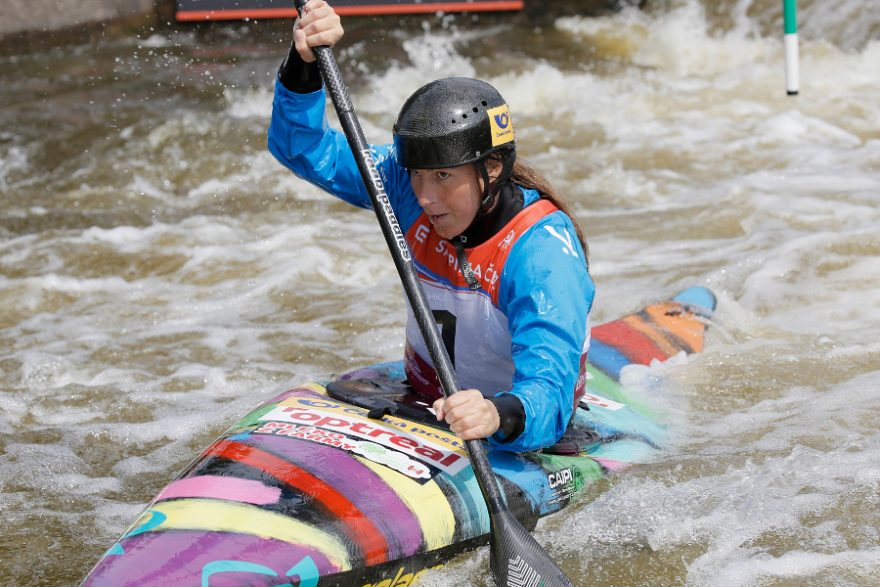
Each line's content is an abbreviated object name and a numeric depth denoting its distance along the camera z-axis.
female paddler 5.71
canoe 5.05
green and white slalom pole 14.48
